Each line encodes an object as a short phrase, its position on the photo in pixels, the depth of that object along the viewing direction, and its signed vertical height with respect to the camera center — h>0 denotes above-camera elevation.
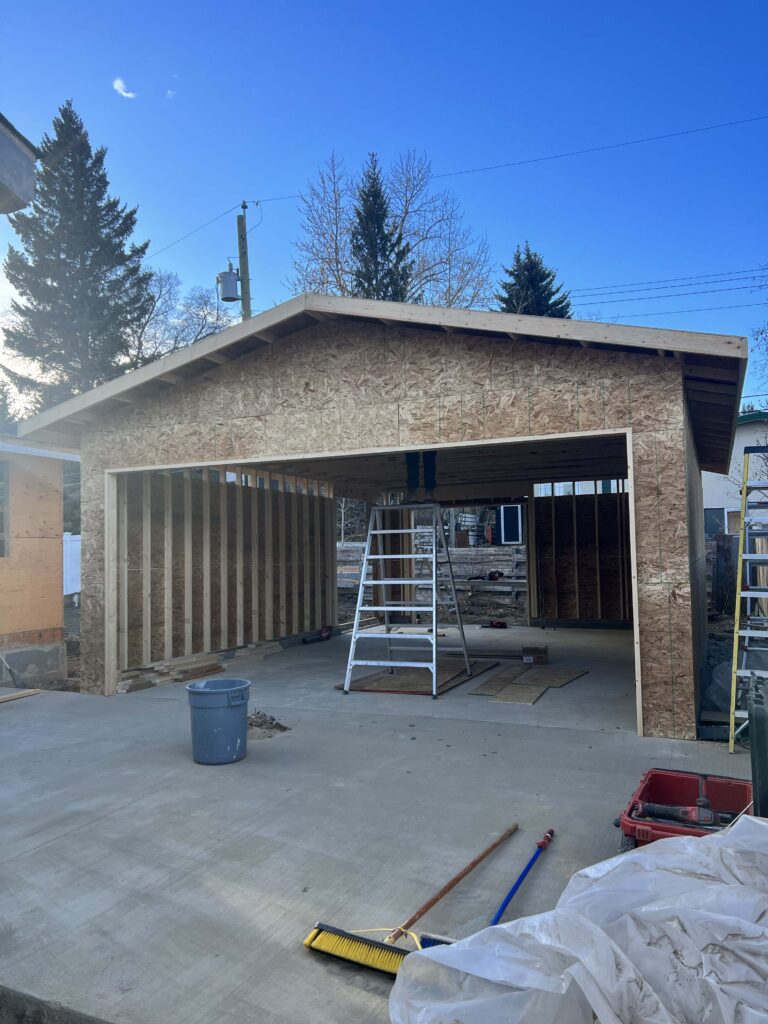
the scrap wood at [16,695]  7.83 -1.77
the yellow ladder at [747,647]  5.30 -0.96
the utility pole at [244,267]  16.12 +6.52
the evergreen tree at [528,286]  26.59 +9.78
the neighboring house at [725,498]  19.22 +0.97
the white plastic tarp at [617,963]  1.74 -1.17
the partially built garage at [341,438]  5.84 +1.11
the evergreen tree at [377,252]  22.16 +9.49
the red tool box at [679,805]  3.14 -1.38
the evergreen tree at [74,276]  25.19 +10.20
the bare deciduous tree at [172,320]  26.80 +8.92
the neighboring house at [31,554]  10.34 -0.16
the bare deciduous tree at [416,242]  21.58 +9.56
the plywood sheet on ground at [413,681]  7.91 -1.79
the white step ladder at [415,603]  7.49 -0.75
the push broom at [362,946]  2.59 -1.61
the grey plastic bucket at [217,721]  5.16 -1.37
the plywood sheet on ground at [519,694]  7.30 -1.77
